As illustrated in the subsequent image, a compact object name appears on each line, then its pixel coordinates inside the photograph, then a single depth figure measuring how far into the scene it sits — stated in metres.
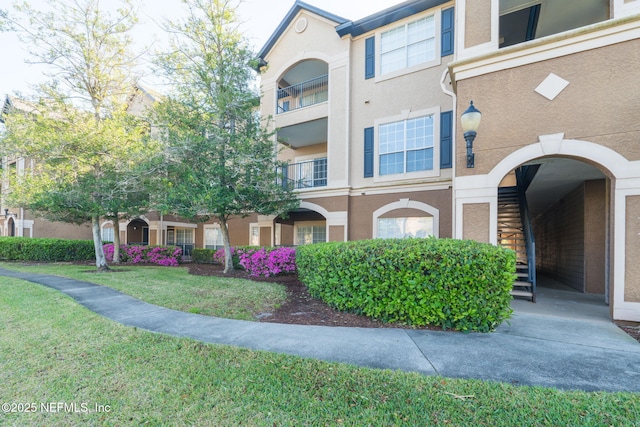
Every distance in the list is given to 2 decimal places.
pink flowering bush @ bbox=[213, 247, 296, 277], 10.42
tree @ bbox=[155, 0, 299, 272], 9.91
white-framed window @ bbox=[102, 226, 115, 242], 21.20
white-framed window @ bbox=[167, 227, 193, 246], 19.73
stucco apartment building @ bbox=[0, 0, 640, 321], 5.28
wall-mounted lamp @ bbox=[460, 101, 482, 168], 5.80
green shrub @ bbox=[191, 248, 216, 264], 15.00
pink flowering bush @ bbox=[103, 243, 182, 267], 14.95
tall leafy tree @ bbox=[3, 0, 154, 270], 9.92
